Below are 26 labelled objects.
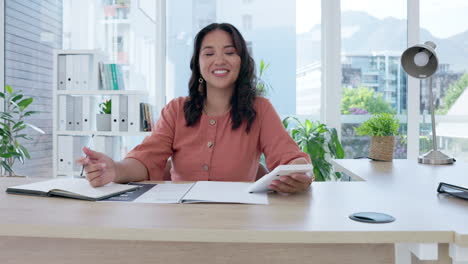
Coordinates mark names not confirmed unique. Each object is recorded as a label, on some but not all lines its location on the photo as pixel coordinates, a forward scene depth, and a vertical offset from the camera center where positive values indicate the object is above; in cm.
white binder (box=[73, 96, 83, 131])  325 +15
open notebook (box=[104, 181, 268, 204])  102 -17
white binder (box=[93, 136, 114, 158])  322 -9
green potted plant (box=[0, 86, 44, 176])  299 -10
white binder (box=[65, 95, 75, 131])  323 +15
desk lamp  208 +35
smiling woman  158 +1
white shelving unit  316 +17
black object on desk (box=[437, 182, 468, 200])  107 -16
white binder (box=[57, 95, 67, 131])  322 +15
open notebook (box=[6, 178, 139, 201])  105 -16
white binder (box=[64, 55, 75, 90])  319 +48
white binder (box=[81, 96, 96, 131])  327 +15
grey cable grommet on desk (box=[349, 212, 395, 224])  82 -18
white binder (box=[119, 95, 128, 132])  317 +15
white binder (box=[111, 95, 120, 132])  317 +14
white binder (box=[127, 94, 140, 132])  315 +14
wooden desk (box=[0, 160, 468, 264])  76 -19
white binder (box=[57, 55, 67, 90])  320 +48
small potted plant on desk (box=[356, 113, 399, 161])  210 -1
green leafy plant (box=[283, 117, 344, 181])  322 -10
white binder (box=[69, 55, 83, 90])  319 +44
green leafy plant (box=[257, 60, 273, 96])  346 +51
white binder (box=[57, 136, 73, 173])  321 -18
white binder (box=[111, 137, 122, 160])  337 -14
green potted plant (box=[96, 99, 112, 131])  321 +8
